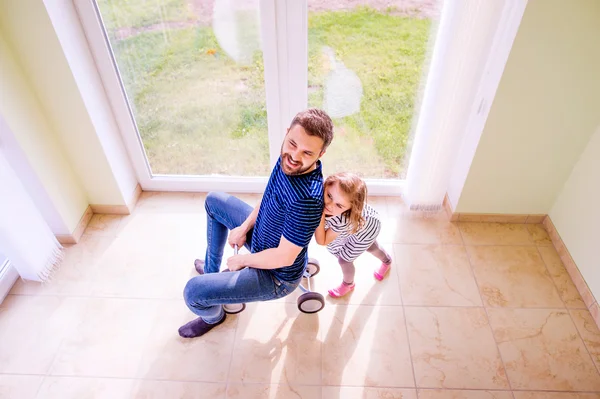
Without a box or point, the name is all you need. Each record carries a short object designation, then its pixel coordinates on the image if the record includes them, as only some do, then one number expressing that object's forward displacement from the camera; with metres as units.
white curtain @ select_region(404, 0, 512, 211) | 1.88
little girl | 1.60
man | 1.40
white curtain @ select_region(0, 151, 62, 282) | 1.98
